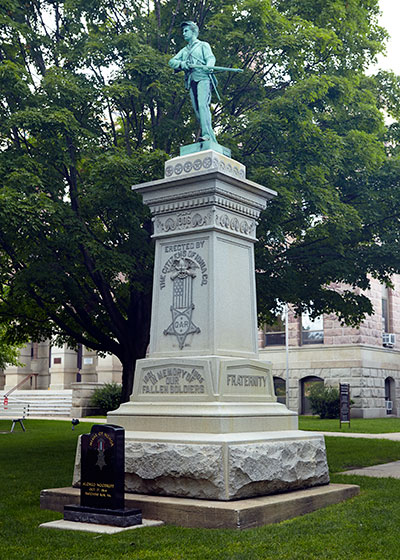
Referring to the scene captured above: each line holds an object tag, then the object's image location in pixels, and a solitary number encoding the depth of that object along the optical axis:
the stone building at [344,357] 36.38
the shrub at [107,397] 34.91
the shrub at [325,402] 34.00
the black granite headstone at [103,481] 7.87
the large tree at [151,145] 14.71
